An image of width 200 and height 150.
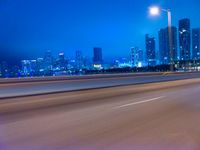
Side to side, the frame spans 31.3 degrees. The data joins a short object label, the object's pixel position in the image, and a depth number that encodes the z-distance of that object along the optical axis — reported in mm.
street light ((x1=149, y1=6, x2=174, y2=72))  34366
